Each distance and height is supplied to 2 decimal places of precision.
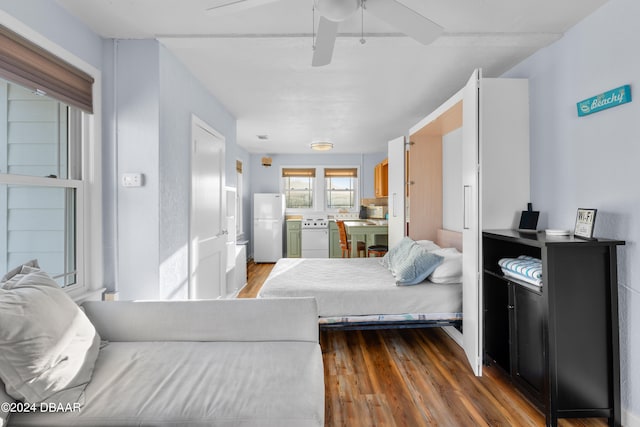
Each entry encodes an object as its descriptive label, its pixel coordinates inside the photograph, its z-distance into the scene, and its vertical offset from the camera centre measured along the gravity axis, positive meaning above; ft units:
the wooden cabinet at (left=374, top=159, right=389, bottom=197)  19.98 +2.17
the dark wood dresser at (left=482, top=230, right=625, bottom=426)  5.89 -2.14
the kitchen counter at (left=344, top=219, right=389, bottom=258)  19.62 -1.10
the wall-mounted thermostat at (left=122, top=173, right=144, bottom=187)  7.81 +0.84
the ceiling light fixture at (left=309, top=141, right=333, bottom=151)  18.38 +3.91
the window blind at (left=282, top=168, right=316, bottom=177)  24.67 +3.20
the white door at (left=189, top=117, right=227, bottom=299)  9.84 -0.04
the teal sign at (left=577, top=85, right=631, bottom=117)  5.90 +2.16
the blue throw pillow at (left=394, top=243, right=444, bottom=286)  9.32 -1.57
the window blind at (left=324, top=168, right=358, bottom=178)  24.67 +3.18
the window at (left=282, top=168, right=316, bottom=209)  25.08 +1.79
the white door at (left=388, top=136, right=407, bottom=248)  13.46 +1.02
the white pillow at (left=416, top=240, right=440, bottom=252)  11.42 -1.14
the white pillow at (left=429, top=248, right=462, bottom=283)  9.26 -1.66
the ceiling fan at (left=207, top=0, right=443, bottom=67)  4.82 +3.12
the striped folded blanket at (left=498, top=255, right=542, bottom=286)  6.27 -1.13
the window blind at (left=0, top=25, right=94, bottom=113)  5.43 +2.70
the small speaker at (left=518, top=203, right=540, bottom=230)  7.67 -0.17
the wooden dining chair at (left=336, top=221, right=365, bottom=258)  17.95 -1.58
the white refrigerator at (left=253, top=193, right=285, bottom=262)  22.93 -1.03
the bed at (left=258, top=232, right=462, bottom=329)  8.87 -2.45
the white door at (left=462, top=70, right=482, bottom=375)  7.53 -0.39
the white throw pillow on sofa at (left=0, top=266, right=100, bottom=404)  4.05 -1.73
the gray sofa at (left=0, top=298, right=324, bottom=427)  4.17 -2.43
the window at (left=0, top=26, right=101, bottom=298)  5.70 +1.01
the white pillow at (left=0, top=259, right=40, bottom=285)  5.05 -0.88
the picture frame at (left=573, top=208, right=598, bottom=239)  6.09 -0.19
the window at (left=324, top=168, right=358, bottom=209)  24.94 +1.69
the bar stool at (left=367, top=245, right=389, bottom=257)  16.92 -1.83
